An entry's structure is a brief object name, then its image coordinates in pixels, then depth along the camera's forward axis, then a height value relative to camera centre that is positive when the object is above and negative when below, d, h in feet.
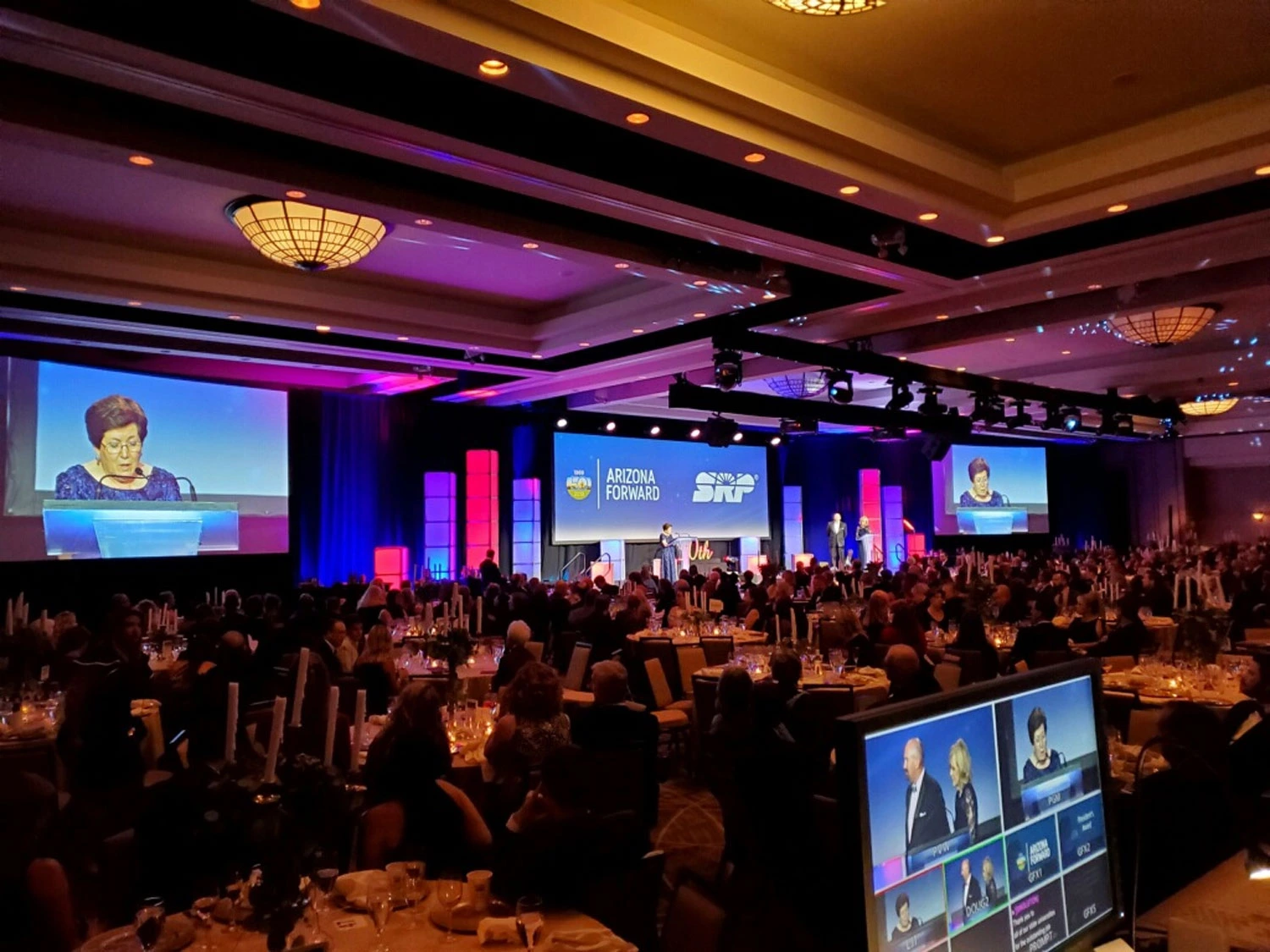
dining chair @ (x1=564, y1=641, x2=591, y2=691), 26.05 -3.18
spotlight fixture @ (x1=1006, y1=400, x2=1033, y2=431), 45.96 +5.92
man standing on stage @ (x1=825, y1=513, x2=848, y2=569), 70.38 +0.51
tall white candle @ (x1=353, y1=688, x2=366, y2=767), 7.83 -1.40
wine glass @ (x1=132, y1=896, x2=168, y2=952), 7.12 -2.74
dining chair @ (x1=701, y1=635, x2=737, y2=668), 27.84 -2.96
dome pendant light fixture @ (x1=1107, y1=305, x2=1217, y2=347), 31.17 +7.11
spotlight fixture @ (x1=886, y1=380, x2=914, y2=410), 37.14 +5.66
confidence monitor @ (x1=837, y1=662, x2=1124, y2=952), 4.18 -1.36
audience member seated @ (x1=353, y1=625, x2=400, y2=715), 19.19 -2.39
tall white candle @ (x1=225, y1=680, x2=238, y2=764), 6.96 -1.24
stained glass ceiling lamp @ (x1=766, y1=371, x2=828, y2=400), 45.65 +7.92
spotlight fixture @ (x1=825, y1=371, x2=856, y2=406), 33.91 +5.59
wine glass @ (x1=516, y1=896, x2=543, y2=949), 7.66 -2.94
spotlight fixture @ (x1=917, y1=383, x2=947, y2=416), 40.63 +6.03
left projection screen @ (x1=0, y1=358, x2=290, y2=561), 33.81 +3.55
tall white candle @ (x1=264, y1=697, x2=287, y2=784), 6.86 -1.38
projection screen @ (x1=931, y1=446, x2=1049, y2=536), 77.20 +4.22
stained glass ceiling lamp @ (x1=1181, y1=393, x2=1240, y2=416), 53.23 +7.48
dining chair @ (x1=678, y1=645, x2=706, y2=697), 26.61 -3.27
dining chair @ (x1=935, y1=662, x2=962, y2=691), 21.47 -2.97
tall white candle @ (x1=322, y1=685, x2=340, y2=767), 7.23 -1.31
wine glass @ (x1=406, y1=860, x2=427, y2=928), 8.45 -2.92
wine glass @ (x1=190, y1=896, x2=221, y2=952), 8.04 -3.03
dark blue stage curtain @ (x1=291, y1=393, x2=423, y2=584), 46.80 +3.63
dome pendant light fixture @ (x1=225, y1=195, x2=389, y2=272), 21.83 +7.46
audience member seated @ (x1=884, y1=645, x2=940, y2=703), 16.11 -2.18
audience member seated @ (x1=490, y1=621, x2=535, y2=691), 20.94 -2.32
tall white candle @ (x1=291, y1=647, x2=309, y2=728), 8.18 -1.15
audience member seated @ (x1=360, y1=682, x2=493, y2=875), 9.91 -2.73
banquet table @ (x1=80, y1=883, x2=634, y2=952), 7.64 -3.13
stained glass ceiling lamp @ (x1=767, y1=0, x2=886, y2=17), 12.60 +7.12
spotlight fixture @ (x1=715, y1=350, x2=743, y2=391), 30.99 +5.78
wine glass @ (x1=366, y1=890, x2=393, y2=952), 7.69 -2.86
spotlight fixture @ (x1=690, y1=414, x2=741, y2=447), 46.47 +5.65
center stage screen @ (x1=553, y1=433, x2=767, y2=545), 57.72 +3.88
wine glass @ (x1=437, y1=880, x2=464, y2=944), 8.27 -2.98
